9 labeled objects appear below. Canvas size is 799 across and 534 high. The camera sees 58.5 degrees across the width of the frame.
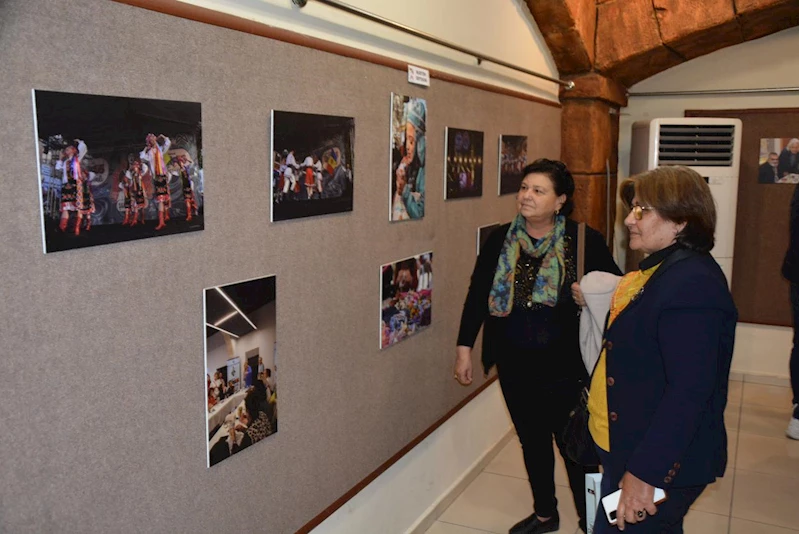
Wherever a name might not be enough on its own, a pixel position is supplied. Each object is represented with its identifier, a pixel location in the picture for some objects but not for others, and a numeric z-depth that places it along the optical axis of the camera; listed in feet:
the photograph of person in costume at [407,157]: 7.89
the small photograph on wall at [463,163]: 9.37
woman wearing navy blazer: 5.11
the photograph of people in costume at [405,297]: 8.06
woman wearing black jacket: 7.88
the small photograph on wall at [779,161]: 15.42
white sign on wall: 8.04
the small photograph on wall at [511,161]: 11.24
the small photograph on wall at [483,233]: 10.72
